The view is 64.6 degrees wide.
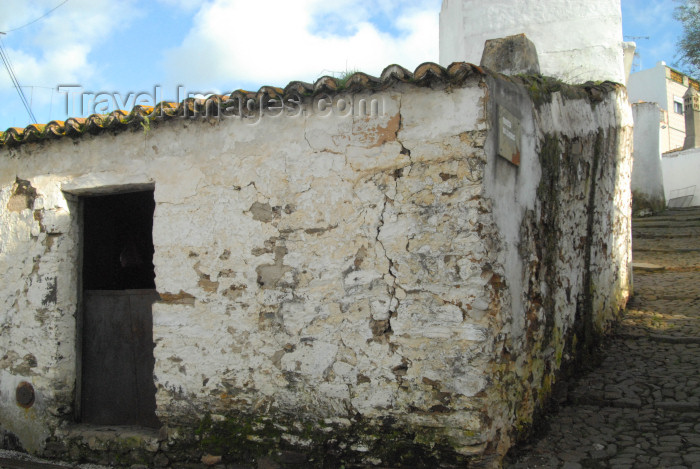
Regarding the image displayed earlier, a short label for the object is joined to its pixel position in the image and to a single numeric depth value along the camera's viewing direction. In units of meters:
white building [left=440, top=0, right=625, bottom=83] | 7.95
